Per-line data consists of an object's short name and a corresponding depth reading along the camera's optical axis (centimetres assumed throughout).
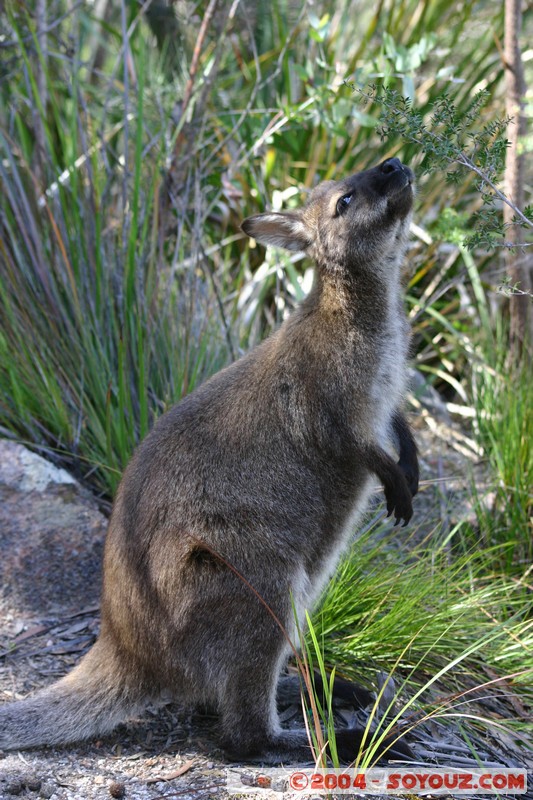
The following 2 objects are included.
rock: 789
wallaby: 587
